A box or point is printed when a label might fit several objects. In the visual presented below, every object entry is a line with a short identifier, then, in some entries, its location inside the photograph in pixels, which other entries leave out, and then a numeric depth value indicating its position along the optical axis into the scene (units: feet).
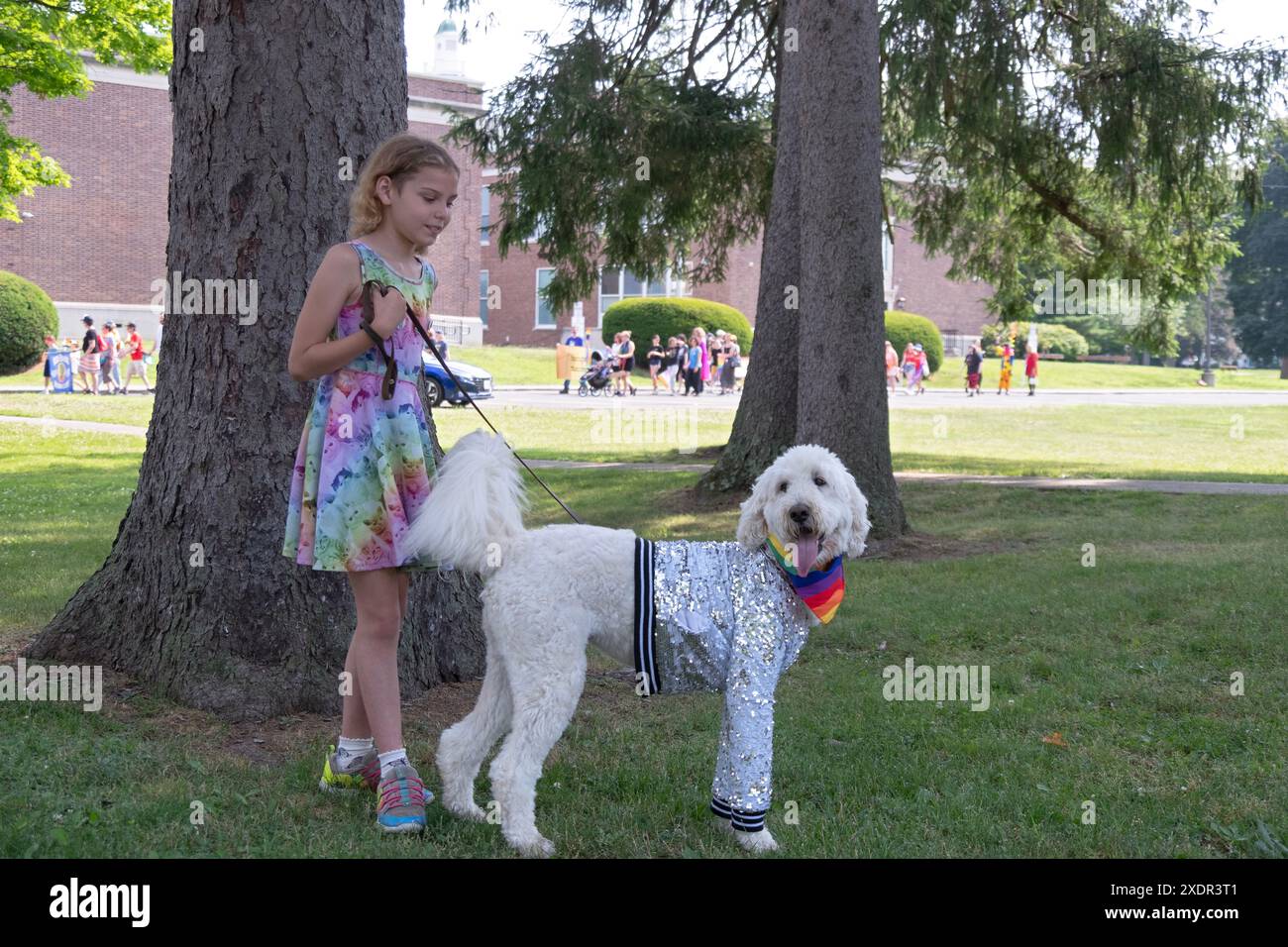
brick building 117.39
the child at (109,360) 90.74
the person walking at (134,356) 93.66
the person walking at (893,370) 108.78
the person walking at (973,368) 114.21
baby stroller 101.50
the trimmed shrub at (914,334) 141.18
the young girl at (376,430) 11.61
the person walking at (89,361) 86.99
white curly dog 11.76
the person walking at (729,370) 114.21
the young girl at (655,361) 111.44
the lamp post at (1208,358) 163.43
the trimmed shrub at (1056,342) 185.47
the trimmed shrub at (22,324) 95.09
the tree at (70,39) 46.55
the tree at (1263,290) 209.77
